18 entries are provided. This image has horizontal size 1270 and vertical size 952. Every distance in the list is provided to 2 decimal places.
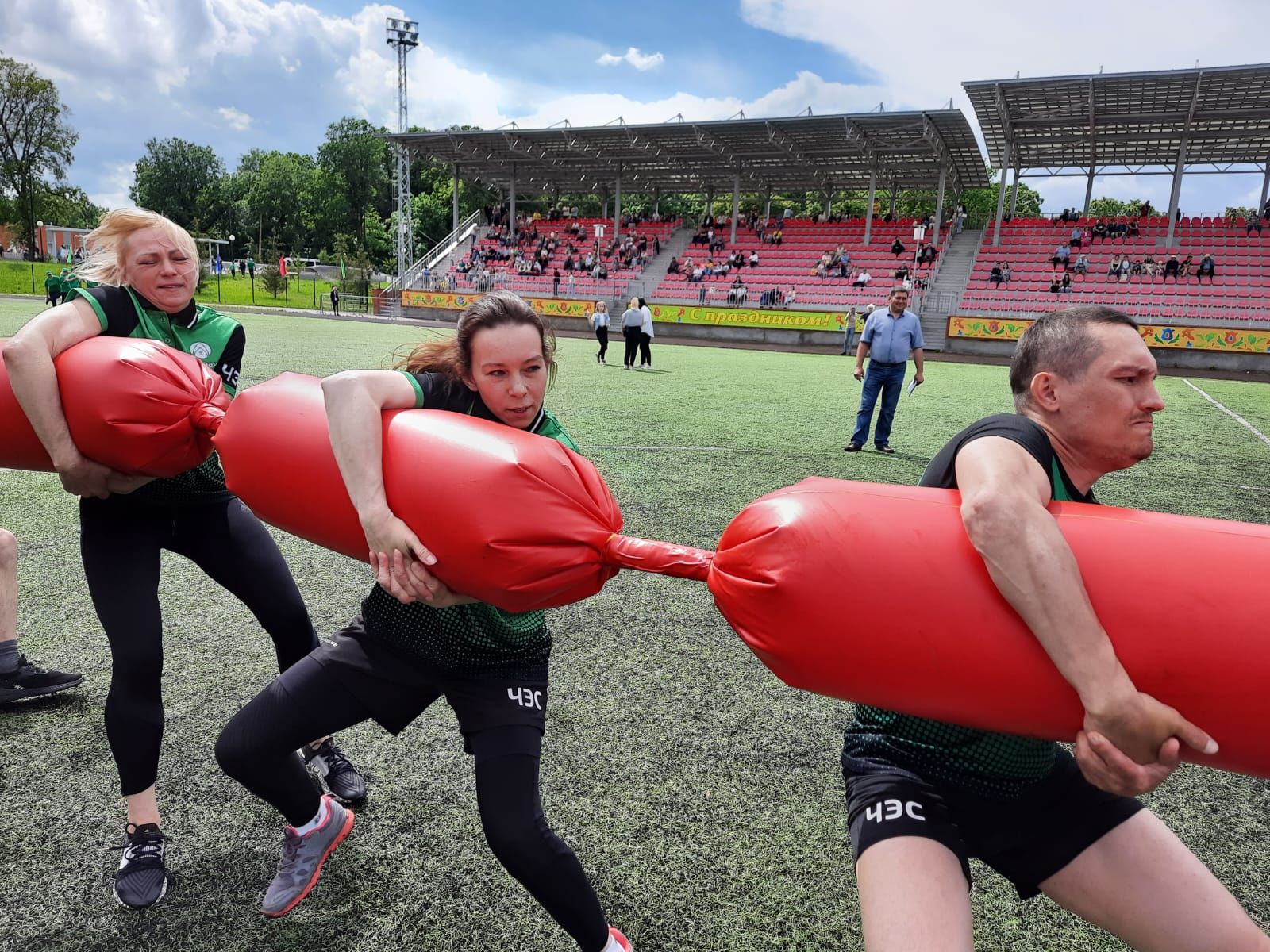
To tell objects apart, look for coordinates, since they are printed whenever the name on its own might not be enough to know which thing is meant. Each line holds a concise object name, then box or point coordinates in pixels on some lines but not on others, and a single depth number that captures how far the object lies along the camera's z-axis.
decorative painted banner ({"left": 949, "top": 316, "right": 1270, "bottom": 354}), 21.44
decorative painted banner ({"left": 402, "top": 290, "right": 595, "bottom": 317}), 30.05
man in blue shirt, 8.24
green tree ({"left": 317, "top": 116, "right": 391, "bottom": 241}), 69.69
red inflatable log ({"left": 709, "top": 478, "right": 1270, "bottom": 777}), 1.26
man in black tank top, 1.27
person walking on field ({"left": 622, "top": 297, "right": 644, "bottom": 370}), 16.05
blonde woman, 2.17
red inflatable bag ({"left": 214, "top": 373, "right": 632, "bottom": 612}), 1.62
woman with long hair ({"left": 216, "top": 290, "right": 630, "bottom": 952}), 1.71
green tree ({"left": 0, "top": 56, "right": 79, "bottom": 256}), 50.66
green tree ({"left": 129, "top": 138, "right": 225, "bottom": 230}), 77.81
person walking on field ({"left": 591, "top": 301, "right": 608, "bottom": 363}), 17.81
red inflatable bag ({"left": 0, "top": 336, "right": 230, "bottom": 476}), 2.13
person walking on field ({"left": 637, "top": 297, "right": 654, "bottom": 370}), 16.12
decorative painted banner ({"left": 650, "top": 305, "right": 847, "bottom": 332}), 26.20
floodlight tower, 37.96
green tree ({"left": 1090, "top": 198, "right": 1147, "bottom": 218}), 74.69
